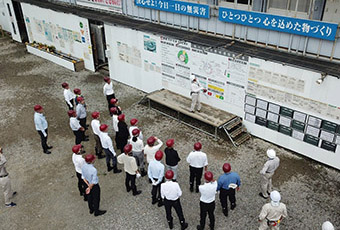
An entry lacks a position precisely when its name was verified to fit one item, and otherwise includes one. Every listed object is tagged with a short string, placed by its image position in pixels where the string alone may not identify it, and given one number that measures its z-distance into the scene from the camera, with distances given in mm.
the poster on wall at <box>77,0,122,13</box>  15047
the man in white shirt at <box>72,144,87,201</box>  7547
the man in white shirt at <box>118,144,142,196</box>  7705
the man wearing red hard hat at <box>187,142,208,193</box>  7879
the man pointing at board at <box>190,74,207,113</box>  10853
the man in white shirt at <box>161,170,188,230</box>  6766
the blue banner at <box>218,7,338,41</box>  8828
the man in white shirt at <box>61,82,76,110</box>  11281
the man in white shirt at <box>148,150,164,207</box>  7320
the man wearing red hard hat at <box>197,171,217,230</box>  6676
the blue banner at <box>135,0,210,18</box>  11547
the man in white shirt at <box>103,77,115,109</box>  11828
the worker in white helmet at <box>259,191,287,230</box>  6254
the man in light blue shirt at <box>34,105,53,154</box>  9755
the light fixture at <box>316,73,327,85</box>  8547
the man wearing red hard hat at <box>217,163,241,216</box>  7263
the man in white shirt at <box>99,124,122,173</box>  8688
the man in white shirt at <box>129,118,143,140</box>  8918
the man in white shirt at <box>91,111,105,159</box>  9359
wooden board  10953
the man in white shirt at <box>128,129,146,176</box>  8371
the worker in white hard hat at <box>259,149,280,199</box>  7805
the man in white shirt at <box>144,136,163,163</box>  7980
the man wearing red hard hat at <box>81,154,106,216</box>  7207
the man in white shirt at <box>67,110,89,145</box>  9728
